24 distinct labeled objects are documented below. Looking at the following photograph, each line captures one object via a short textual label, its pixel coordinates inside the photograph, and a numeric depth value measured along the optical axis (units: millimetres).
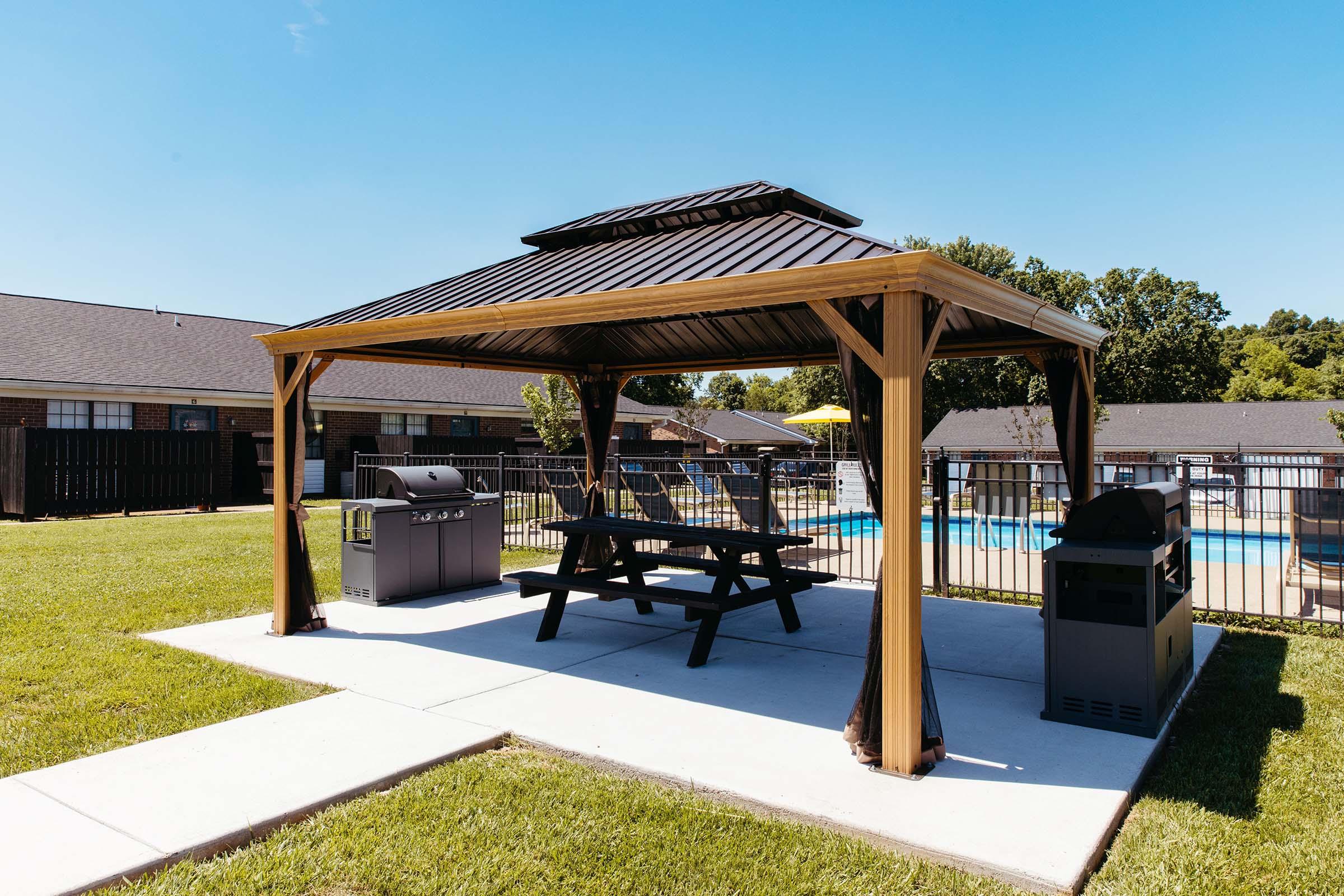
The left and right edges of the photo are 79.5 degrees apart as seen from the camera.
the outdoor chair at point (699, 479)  10984
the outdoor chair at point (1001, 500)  9531
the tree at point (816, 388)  50531
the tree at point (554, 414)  24547
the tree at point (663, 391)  57375
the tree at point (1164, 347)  46500
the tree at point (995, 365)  47438
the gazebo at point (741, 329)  4156
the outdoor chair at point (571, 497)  12531
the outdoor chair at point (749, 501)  10969
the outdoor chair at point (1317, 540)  7906
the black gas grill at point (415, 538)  8469
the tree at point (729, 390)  73125
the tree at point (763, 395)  79750
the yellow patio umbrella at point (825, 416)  22750
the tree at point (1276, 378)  46750
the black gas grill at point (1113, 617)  4629
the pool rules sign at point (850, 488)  7273
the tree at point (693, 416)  39906
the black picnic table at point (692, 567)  6082
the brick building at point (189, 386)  19094
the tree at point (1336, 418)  22578
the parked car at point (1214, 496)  21541
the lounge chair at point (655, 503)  11812
